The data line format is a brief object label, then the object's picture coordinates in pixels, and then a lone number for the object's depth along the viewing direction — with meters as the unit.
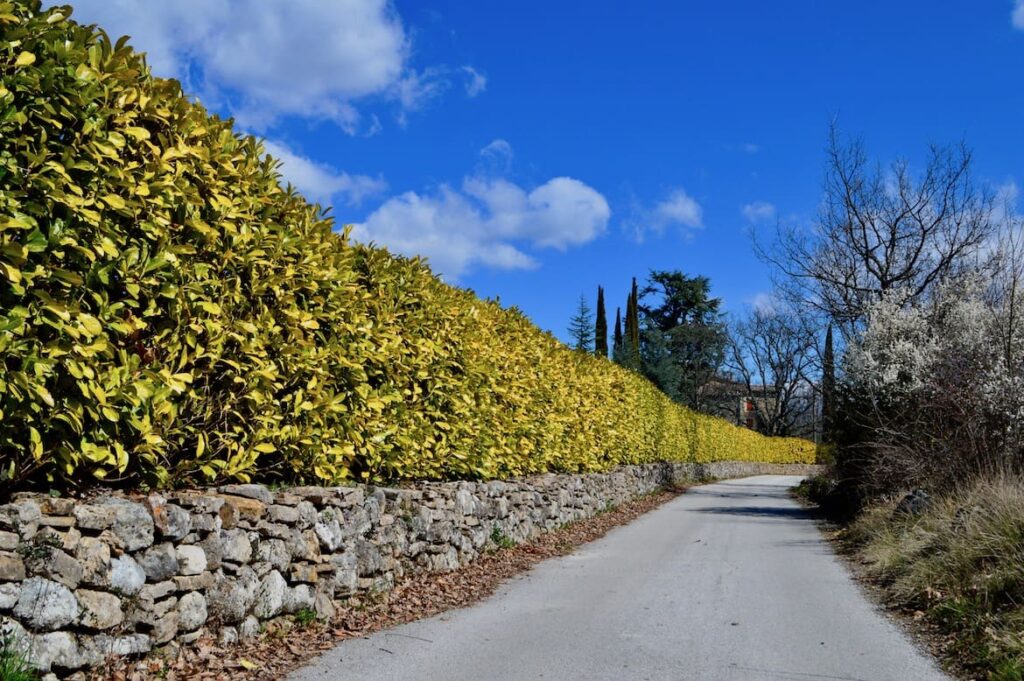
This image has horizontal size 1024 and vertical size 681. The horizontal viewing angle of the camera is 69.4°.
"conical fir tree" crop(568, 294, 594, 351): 46.69
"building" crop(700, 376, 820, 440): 60.44
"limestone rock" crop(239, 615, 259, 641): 5.10
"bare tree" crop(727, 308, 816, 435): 59.80
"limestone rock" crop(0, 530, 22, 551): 3.56
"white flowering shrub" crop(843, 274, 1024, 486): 11.24
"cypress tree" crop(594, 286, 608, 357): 49.03
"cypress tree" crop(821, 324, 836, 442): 17.44
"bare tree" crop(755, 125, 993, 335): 17.78
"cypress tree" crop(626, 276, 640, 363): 49.19
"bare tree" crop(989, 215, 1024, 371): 11.78
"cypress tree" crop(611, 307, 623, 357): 50.86
